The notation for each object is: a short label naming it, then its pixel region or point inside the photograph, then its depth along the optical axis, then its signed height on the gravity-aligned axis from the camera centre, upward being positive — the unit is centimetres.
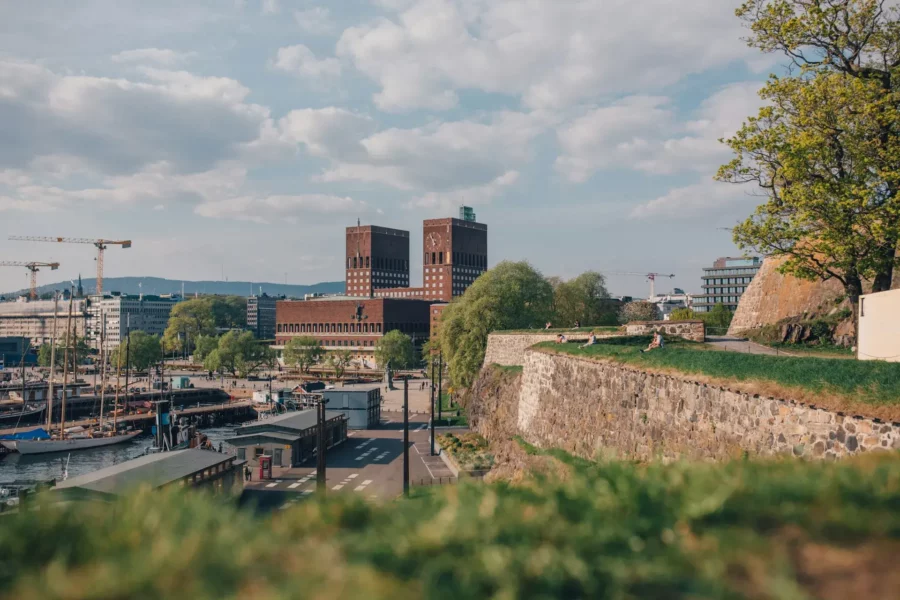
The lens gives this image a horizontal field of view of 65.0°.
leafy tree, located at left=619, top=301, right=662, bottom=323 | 12019 +82
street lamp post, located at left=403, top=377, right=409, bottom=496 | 3292 -646
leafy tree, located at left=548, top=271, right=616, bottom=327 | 10100 +216
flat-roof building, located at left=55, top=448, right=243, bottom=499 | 2822 -670
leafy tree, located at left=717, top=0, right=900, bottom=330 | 2591 +638
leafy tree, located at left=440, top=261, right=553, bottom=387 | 7475 +47
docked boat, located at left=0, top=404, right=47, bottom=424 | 9062 -1238
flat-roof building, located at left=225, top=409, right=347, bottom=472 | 4456 -789
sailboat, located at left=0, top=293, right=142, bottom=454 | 6812 -1237
